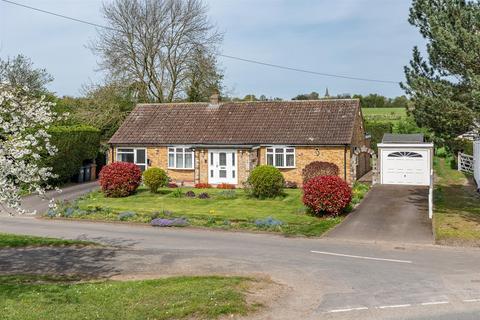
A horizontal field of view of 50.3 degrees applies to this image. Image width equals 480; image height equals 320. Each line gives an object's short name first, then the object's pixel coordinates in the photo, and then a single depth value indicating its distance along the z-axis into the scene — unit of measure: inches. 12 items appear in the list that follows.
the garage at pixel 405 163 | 1285.7
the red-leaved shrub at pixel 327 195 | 841.5
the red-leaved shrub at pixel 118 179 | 1111.0
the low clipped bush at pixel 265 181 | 1031.6
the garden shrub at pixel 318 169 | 1172.5
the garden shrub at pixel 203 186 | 1250.6
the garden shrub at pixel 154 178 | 1138.0
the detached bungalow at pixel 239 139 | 1208.8
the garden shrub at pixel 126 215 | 875.4
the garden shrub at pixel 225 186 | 1230.0
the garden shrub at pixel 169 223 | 818.2
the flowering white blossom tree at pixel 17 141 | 473.4
